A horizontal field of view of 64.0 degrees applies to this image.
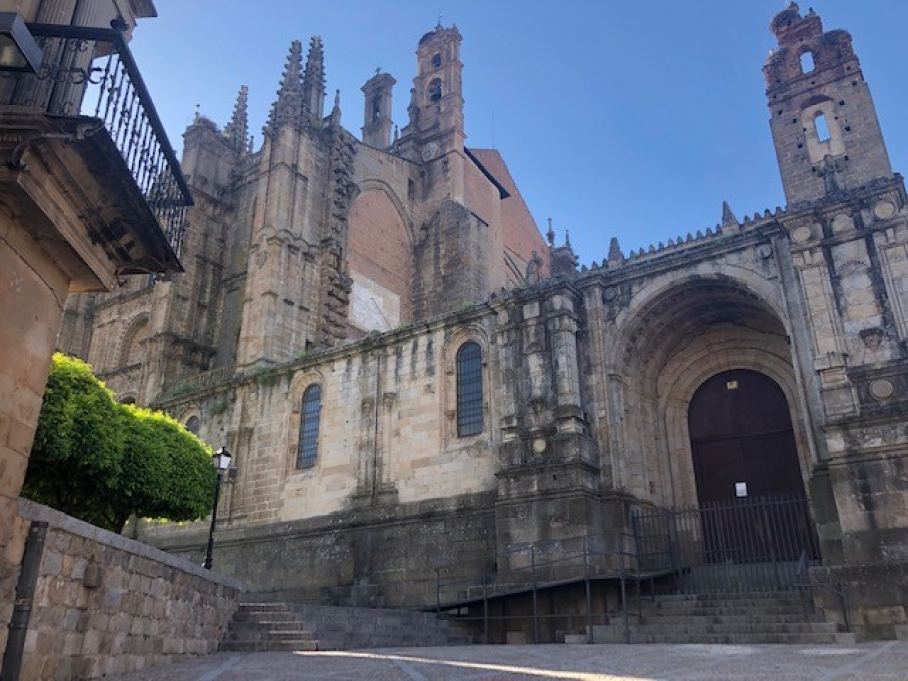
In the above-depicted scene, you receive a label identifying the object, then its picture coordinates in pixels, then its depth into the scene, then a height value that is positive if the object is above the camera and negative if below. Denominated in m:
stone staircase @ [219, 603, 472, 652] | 11.15 -0.02
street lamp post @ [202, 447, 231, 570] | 13.70 +2.93
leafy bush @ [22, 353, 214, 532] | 10.09 +2.59
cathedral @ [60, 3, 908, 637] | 13.10 +5.24
